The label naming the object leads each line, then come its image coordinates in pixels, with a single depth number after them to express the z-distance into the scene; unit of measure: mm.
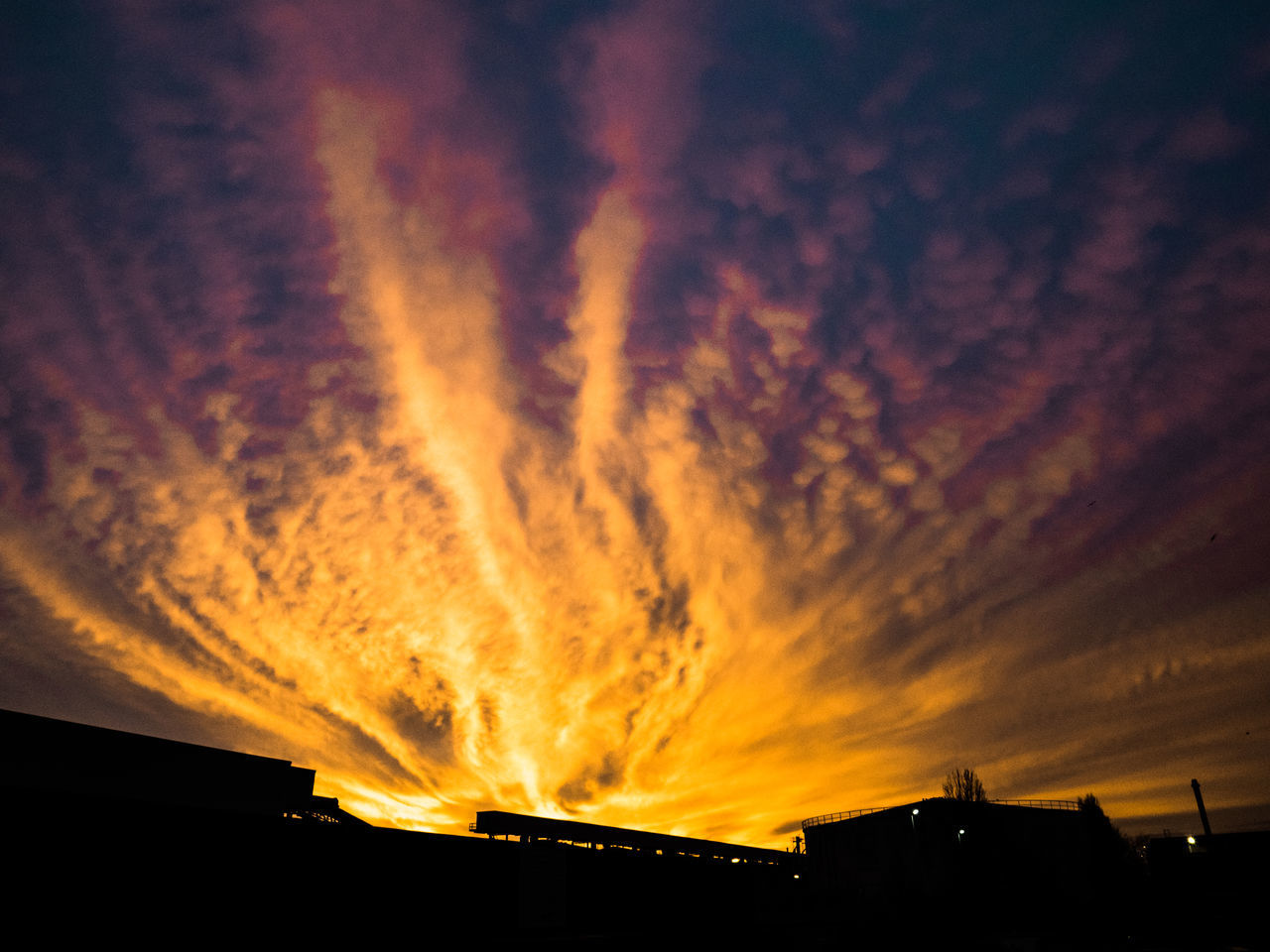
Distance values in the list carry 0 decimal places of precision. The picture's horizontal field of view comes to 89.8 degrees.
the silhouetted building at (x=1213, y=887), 44316
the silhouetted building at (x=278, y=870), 19406
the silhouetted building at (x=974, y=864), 51156
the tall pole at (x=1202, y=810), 70312
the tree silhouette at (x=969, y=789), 82000
